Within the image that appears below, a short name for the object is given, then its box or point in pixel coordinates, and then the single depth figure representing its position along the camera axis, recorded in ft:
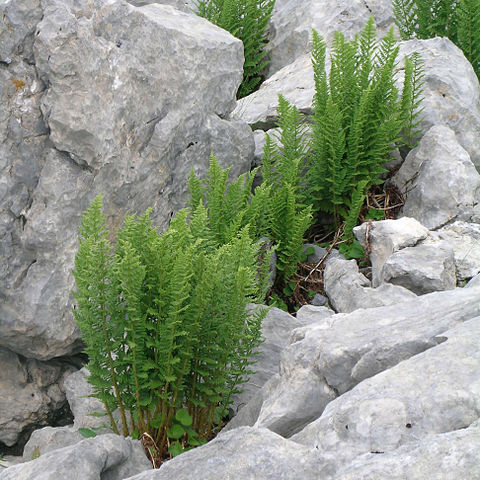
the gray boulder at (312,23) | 22.24
